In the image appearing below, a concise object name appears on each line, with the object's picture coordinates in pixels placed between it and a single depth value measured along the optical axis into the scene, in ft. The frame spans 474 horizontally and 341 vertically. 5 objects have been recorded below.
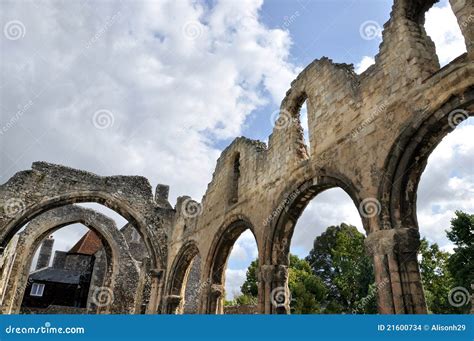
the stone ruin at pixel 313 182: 15.37
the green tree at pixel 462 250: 55.44
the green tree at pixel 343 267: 79.25
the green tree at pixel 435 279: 72.74
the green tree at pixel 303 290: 72.18
